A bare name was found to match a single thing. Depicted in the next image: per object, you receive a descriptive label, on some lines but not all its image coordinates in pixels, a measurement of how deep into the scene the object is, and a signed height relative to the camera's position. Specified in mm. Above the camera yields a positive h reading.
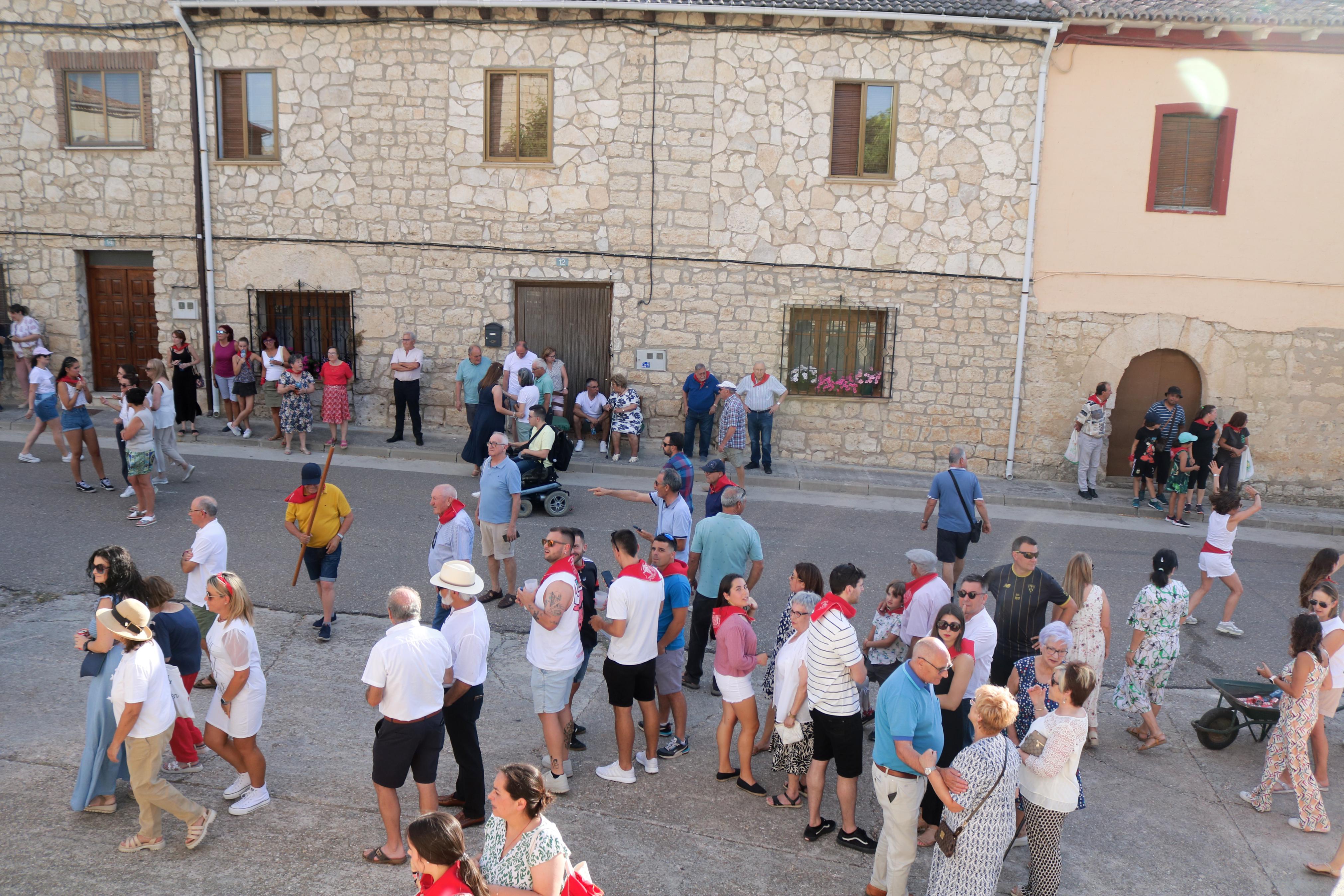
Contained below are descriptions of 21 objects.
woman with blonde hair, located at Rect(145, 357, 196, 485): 10969 -1278
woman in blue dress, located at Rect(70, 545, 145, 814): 5246 -2405
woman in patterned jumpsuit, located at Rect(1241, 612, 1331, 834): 5945 -2413
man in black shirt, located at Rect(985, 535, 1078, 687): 6465 -1816
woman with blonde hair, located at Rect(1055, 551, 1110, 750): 6492 -1905
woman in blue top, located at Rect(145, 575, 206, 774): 5734 -2054
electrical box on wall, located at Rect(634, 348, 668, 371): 14977 -622
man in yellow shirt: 7695 -1769
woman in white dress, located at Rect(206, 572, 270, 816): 5379 -2164
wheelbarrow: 6844 -2701
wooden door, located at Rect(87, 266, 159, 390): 15750 -301
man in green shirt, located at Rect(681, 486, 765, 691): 7168 -1689
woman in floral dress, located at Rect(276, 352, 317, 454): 13688 -1336
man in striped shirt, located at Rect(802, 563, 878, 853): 5371 -2123
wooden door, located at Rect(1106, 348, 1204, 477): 14750 -779
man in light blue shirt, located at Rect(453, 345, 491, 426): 14359 -968
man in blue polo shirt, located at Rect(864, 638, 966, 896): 4812 -2089
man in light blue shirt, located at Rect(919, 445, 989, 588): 9047 -1640
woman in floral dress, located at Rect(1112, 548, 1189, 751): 6773 -2155
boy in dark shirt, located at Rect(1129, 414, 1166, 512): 13609 -1636
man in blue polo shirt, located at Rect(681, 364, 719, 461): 14320 -1150
